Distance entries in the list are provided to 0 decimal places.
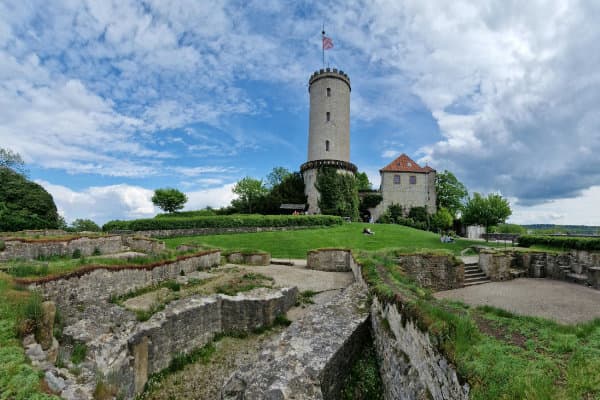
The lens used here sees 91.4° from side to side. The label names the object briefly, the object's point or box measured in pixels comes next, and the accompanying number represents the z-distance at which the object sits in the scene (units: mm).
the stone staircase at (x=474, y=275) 13133
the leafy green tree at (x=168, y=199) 54219
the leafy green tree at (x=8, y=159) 36031
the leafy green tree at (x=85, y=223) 46878
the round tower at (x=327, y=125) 41500
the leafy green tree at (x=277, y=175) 60656
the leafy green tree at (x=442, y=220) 36000
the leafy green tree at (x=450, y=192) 47156
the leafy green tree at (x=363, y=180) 61250
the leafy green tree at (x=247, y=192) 51838
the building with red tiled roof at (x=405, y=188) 44094
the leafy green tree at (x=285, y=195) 43125
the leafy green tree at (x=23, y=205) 29078
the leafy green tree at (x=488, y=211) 24344
